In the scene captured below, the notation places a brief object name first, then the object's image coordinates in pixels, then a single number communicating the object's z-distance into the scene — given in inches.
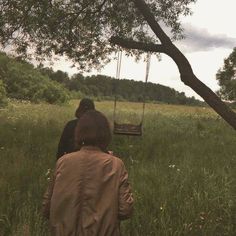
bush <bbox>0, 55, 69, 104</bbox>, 1975.3
